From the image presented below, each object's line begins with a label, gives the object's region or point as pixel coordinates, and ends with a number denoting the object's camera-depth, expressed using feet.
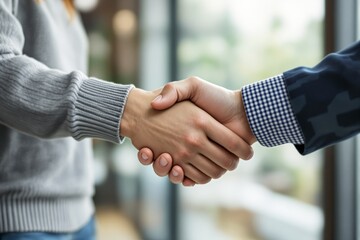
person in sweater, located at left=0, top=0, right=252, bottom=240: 3.03
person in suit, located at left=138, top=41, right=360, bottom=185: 3.09
